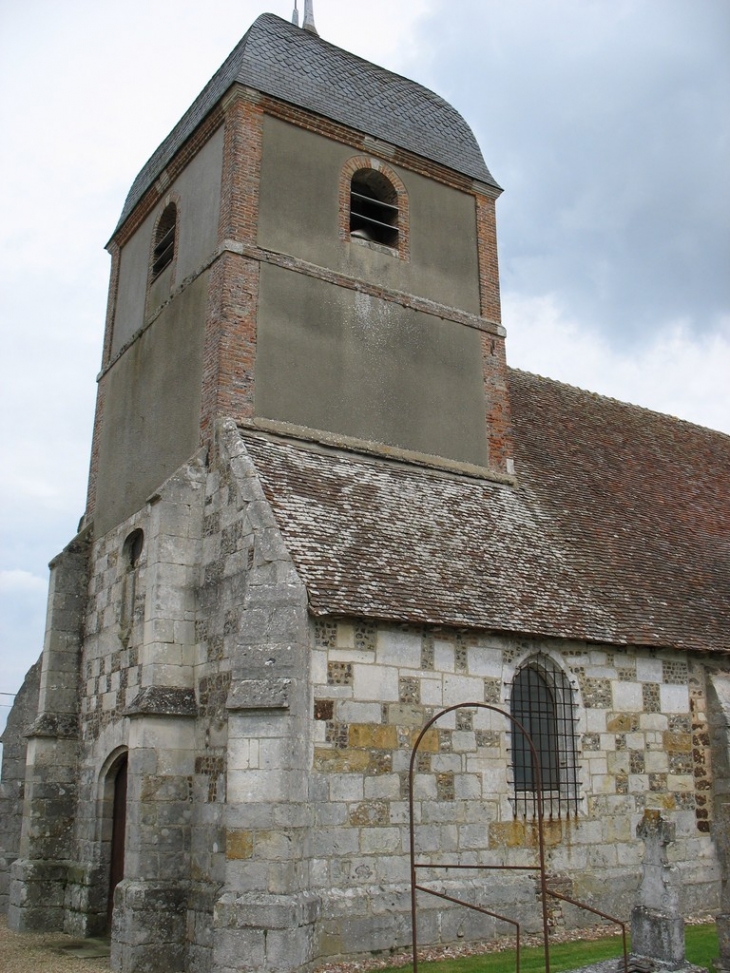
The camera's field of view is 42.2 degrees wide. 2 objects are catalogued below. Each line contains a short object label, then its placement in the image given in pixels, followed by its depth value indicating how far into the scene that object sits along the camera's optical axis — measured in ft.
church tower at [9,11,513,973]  31.71
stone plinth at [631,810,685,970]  27.02
